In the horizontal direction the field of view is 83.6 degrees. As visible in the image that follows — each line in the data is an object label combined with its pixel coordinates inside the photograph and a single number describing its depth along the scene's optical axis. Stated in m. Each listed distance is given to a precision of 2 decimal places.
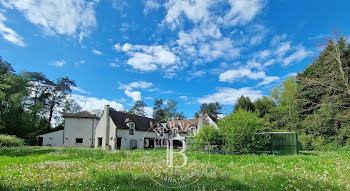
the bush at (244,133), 18.09
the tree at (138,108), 71.72
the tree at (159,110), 69.00
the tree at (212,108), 73.88
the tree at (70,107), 54.70
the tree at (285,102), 28.42
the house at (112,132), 35.66
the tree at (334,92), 18.89
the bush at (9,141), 26.12
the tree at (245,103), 43.15
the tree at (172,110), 63.37
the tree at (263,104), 41.56
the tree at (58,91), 50.56
